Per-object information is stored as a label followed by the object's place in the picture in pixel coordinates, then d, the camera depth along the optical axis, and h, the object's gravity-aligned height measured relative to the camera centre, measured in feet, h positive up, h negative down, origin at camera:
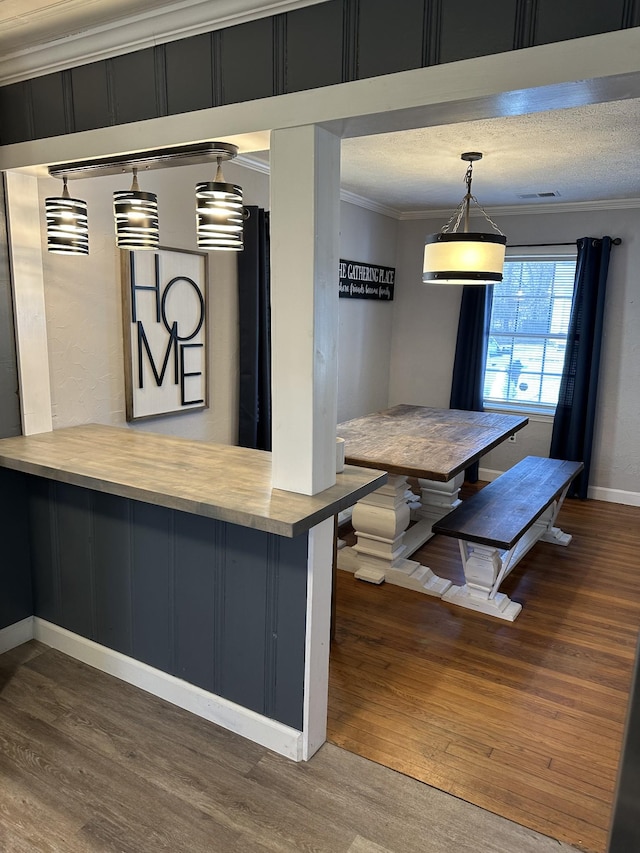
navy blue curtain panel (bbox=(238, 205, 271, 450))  11.71 -0.33
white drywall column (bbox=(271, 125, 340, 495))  5.58 +0.09
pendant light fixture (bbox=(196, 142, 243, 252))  6.08 +0.99
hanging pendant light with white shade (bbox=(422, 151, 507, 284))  10.46 +1.03
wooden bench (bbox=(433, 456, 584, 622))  9.89 -3.42
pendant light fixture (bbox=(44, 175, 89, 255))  7.19 +0.96
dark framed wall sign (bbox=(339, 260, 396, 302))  16.35 +0.94
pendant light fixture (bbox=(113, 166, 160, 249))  6.74 +0.99
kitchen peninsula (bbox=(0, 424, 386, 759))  6.32 -3.05
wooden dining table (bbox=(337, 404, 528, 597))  10.25 -2.43
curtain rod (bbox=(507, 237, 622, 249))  15.72 +2.03
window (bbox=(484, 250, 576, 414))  17.04 -0.38
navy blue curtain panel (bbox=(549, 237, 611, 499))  15.88 -1.13
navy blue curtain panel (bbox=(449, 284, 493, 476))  17.53 -0.95
